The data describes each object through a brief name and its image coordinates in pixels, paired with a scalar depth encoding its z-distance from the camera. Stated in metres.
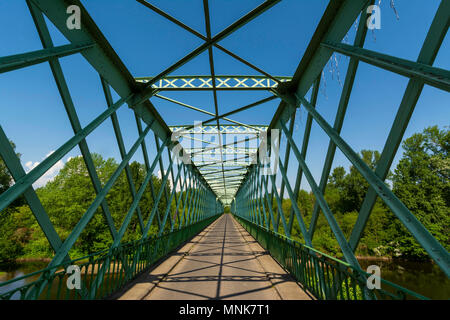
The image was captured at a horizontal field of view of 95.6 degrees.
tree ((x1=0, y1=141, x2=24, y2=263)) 15.83
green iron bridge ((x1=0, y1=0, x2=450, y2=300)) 2.98
